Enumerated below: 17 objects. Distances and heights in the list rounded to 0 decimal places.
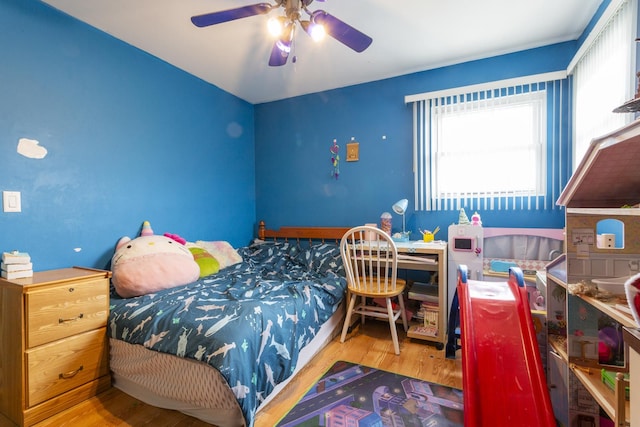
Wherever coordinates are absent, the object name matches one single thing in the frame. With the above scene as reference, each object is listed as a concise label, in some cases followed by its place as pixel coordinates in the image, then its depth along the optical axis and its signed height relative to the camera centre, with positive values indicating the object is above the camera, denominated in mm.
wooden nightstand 1455 -702
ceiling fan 1481 +989
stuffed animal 1898 -376
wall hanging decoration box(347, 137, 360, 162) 3074 +635
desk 2211 -431
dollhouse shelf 952 -178
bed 1324 -670
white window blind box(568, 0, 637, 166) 1544 +825
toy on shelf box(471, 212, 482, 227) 2364 -79
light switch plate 1687 +60
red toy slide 1188 -683
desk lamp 2662 +36
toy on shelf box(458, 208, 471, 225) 2412 -72
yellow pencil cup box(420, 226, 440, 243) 2578 -226
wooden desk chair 2145 -588
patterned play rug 1460 -1045
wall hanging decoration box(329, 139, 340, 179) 3170 +560
